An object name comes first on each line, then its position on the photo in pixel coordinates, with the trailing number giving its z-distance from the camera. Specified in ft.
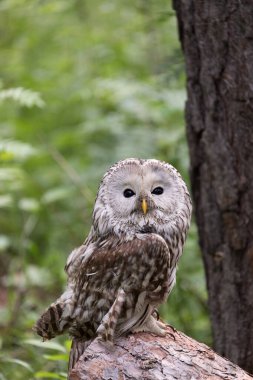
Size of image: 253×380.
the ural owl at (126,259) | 20.90
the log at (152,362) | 19.77
